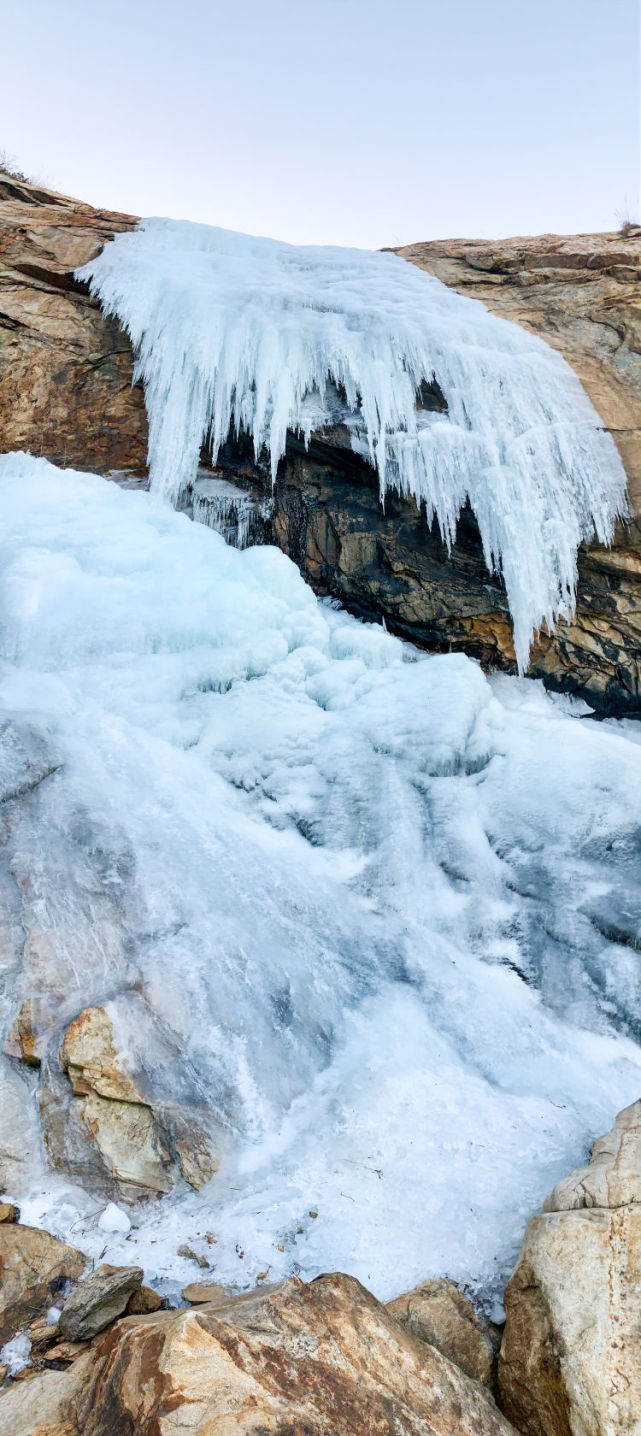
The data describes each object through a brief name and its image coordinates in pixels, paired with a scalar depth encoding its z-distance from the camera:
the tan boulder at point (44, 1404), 1.98
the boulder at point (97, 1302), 2.43
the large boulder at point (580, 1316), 2.15
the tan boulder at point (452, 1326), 2.54
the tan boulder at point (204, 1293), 2.68
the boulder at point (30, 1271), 2.55
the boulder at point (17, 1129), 3.26
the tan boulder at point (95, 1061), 3.53
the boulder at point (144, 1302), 2.57
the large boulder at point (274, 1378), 1.83
